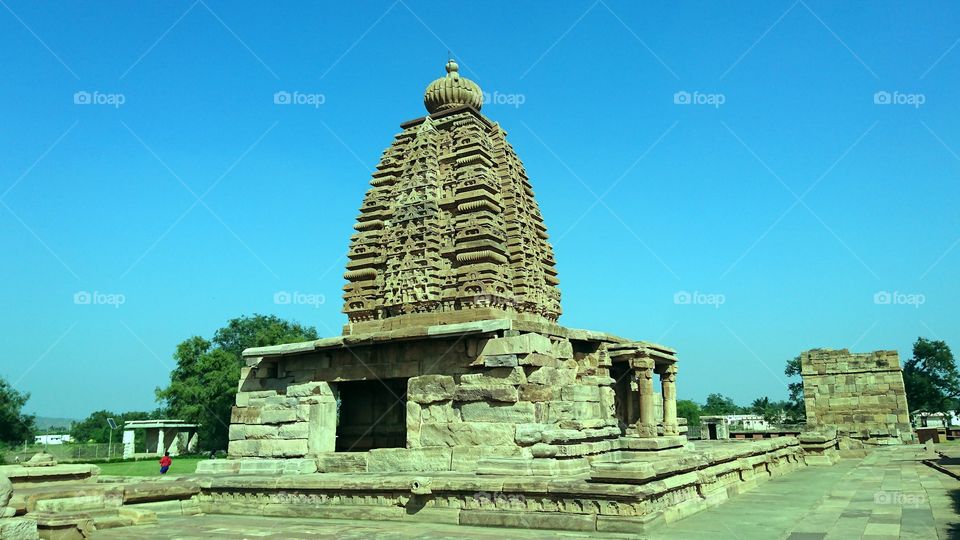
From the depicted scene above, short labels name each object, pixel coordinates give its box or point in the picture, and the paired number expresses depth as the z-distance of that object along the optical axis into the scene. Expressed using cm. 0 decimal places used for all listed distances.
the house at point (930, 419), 4578
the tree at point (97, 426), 9256
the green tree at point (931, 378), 4438
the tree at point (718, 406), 10544
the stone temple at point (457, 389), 834
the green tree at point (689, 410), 7688
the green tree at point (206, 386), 3722
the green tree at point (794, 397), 5669
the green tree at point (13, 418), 3891
